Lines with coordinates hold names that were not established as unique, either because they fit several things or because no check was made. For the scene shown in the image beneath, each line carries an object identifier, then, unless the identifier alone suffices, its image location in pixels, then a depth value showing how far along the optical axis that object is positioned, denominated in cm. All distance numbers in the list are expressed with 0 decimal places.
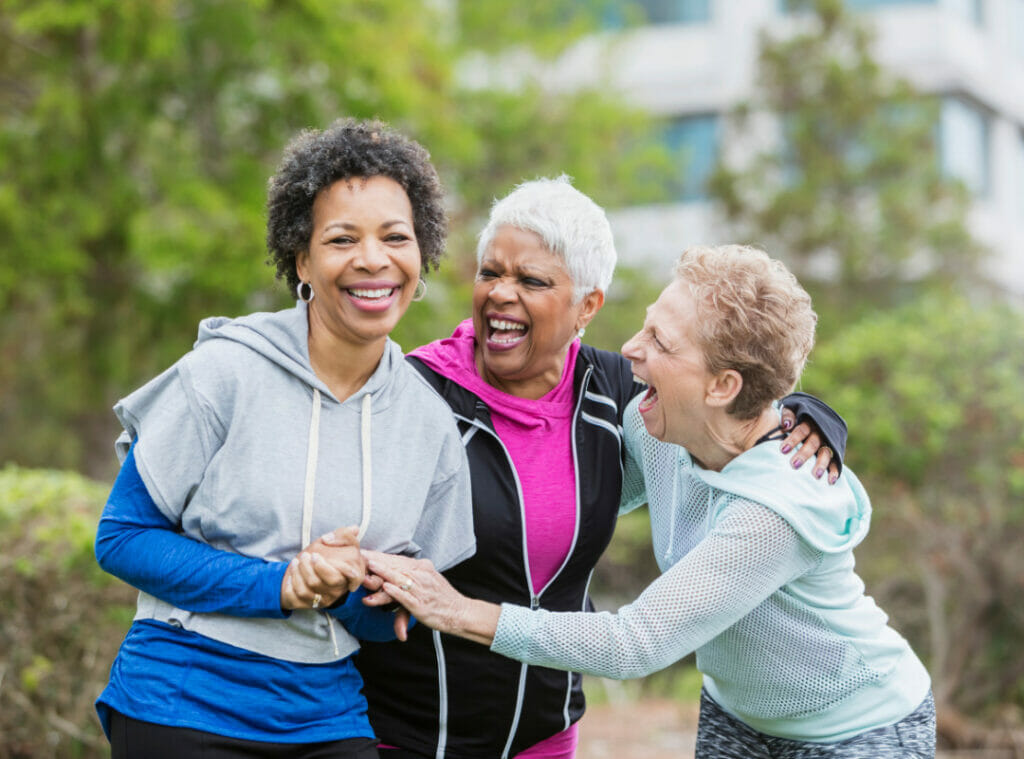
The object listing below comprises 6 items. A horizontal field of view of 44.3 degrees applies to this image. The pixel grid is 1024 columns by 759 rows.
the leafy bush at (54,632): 516
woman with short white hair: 351
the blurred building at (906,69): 2325
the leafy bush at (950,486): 805
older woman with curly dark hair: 278
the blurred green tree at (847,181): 1580
